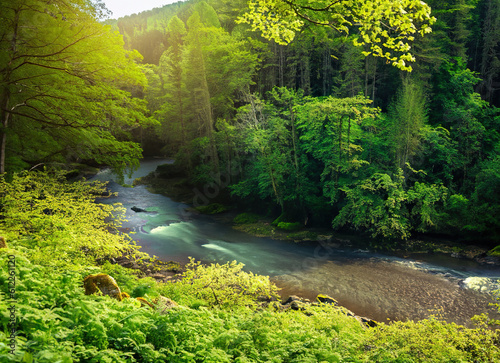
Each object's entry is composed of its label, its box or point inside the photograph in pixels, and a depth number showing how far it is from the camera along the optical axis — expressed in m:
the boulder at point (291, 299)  11.59
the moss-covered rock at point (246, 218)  23.34
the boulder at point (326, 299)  11.70
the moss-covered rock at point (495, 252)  15.16
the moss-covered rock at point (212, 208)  25.78
